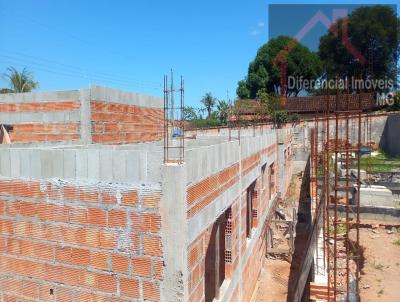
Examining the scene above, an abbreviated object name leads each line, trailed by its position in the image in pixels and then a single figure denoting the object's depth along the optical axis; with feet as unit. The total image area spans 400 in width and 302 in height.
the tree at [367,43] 134.21
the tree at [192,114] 131.30
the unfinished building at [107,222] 11.32
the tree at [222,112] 114.71
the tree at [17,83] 79.87
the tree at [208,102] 151.43
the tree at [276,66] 145.07
